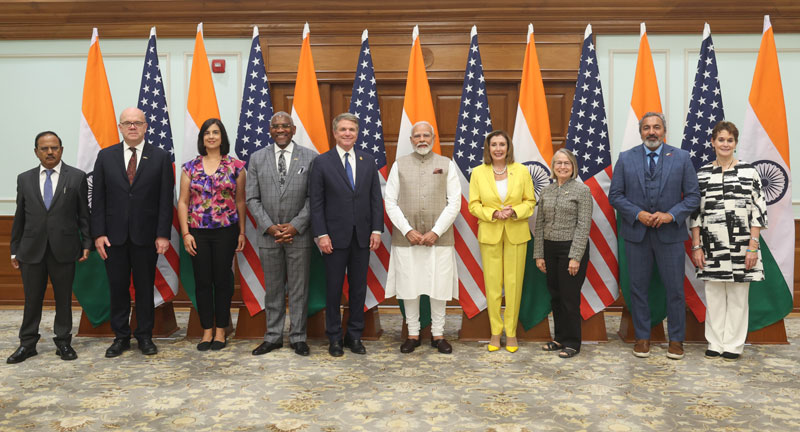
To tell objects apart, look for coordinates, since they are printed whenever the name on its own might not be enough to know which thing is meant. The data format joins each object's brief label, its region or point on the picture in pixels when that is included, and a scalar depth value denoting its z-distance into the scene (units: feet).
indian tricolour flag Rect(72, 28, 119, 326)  14.48
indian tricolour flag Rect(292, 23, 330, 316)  14.37
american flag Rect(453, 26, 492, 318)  14.23
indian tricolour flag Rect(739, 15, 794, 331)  13.67
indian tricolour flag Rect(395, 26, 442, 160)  14.57
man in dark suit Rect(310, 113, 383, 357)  12.71
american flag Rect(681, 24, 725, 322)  13.96
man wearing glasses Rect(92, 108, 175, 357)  12.80
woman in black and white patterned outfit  12.61
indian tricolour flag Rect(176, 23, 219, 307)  14.62
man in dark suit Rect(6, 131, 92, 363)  12.51
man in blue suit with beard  12.70
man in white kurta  13.08
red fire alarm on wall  17.55
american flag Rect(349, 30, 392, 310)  14.39
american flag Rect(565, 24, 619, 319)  14.01
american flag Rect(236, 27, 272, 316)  14.42
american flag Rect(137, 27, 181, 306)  14.60
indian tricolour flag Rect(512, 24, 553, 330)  14.17
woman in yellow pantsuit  13.08
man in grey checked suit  12.87
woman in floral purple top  12.98
